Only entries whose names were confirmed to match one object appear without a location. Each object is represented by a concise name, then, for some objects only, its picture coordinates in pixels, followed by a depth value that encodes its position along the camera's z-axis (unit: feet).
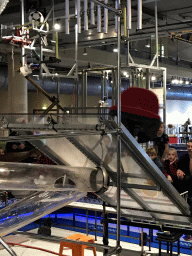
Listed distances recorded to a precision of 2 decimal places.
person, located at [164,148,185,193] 14.13
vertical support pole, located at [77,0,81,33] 13.88
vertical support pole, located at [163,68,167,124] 21.16
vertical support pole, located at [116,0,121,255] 6.07
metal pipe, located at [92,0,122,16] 5.87
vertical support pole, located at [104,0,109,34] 13.65
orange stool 12.68
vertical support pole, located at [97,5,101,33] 13.67
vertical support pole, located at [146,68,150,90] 21.74
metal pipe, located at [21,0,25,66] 18.32
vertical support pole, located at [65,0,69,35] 13.63
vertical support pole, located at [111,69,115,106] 28.68
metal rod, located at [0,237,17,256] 5.86
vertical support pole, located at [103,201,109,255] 10.57
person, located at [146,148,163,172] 13.53
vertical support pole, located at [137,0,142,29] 14.65
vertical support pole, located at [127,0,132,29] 13.97
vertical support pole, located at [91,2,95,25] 13.95
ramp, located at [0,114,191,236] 6.68
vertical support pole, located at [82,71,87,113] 29.01
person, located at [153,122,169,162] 17.21
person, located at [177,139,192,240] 13.73
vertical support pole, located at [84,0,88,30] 14.30
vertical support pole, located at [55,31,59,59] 19.48
